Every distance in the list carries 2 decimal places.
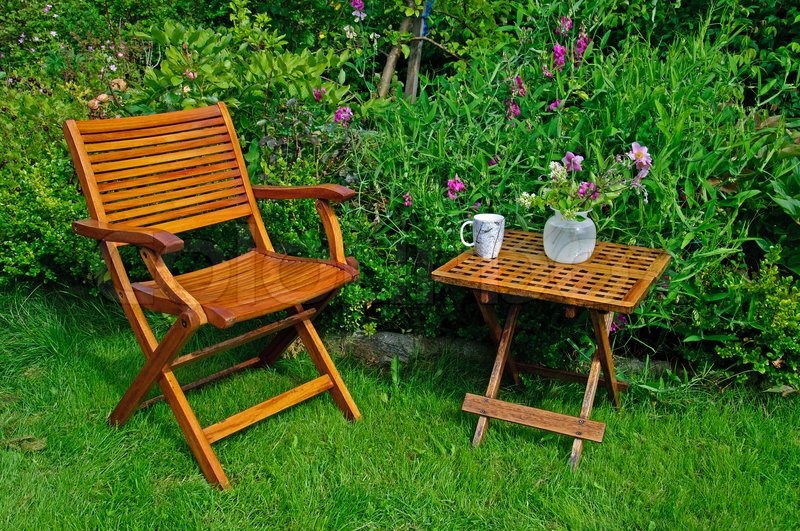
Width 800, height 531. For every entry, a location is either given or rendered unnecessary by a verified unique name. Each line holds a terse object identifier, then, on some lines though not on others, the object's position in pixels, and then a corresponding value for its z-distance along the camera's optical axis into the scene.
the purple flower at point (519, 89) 3.74
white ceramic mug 3.02
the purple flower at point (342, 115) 3.78
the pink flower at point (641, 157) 2.93
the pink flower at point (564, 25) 3.84
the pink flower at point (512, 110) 3.70
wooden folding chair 2.78
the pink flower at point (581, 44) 3.80
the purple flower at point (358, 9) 4.49
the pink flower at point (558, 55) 3.71
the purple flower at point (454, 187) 3.42
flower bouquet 2.94
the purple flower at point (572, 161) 2.98
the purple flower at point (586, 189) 2.96
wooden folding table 2.73
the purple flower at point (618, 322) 3.30
